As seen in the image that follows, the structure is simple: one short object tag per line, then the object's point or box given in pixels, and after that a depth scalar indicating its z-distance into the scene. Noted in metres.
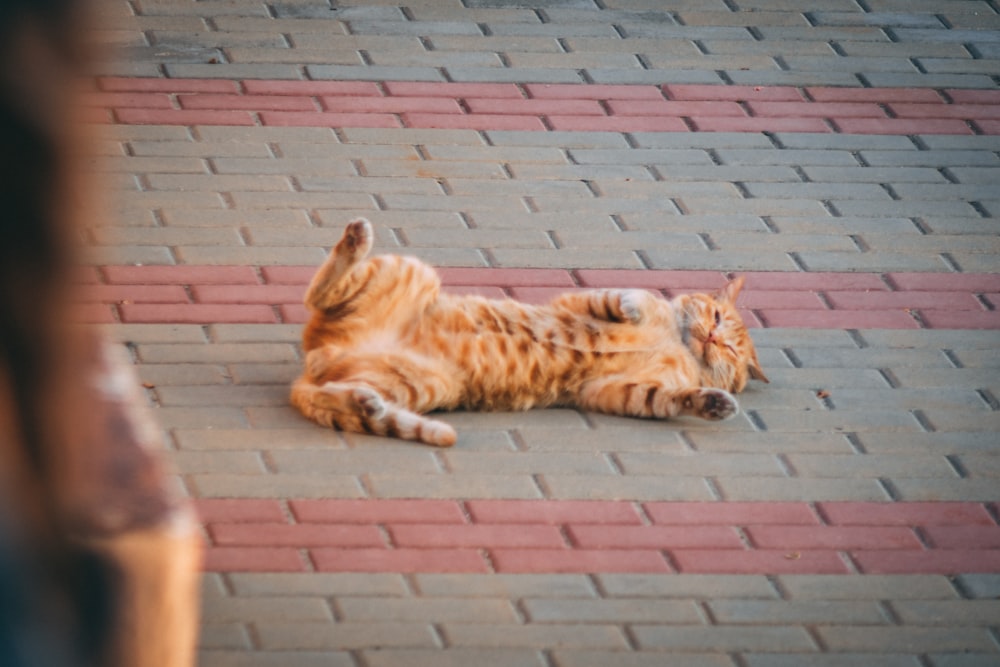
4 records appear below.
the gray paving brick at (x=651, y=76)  12.93
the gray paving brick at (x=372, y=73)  12.64
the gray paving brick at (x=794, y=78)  13.09
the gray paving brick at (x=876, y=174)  12.02
